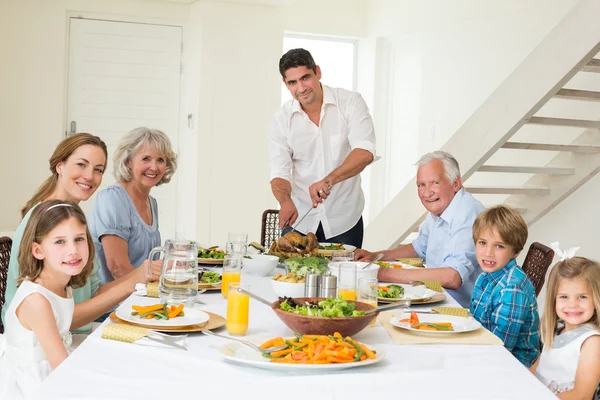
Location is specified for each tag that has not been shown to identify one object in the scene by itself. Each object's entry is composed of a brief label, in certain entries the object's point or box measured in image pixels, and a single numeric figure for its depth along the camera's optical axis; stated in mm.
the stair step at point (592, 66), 4301
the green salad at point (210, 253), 3008
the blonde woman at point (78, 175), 2535
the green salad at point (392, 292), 2223
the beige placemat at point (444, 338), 1716
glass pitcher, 1990
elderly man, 2568
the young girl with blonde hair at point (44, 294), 1874
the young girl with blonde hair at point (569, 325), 1921
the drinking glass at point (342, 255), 2596
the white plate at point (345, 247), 3055
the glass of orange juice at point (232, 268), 2148
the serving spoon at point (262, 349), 1527
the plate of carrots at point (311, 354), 1438
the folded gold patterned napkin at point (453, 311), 2004
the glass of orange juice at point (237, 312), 1723
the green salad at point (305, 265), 2159
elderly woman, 2828
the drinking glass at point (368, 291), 1849
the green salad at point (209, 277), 2420
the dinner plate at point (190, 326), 1724
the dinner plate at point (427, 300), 2182
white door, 6777
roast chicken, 2818
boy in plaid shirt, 2164
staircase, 4125
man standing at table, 3816
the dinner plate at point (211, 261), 2957
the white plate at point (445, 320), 1778
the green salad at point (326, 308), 1657
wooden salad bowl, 1612
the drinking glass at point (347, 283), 1943
